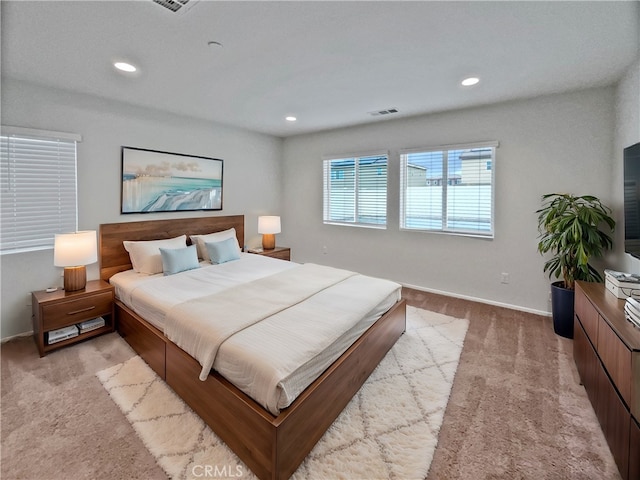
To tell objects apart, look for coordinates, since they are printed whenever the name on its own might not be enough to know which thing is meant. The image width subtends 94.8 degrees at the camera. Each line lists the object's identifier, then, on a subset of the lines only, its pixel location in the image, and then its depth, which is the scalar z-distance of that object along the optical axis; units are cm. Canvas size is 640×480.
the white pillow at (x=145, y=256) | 333
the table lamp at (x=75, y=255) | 275
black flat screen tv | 202
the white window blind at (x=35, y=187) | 279
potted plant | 278
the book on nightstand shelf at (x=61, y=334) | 268
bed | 146
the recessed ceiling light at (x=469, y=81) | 285
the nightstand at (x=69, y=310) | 262
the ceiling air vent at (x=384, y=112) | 388
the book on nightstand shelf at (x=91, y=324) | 288
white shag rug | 157
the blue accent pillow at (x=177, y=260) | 332
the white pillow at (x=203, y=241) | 403
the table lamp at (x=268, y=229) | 492
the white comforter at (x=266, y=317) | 160
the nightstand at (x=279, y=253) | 478
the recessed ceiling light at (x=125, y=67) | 251
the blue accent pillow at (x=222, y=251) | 386
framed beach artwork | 361
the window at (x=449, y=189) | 381
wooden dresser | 134
